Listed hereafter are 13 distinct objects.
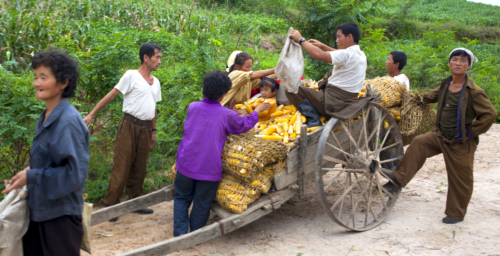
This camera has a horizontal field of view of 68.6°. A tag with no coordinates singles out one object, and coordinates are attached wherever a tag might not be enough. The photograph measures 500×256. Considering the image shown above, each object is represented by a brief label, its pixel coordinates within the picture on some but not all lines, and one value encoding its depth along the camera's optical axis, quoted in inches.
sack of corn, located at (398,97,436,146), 190.7
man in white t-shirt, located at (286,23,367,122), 155.3
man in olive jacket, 168.7
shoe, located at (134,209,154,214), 187.0
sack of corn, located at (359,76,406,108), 185.0
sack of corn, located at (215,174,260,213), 141.4
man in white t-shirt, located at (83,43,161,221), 168.1
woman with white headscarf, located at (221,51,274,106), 173.5
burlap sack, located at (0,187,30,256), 89.0
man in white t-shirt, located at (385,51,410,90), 216.5
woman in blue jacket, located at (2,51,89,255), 86.5
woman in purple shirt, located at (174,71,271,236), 142.6
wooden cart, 136.9
